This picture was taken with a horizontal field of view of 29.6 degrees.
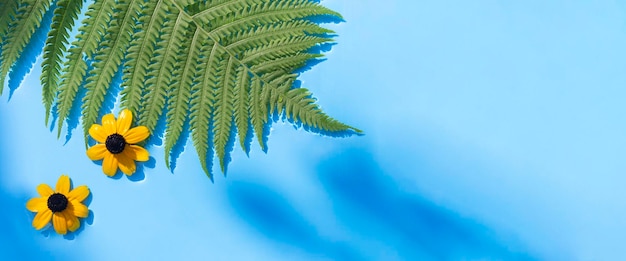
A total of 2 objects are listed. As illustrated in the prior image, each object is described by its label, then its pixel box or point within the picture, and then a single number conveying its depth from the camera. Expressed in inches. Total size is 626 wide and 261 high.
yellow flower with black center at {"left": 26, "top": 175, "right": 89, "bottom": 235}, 35.7
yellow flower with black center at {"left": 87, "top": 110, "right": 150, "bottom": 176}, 35.1
